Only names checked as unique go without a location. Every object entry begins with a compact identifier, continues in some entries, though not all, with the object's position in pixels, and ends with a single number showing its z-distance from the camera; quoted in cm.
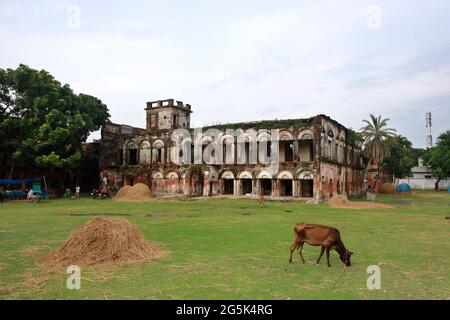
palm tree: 4062
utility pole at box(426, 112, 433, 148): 7375
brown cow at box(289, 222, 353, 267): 787
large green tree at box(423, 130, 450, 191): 5090
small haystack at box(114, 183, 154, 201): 3209
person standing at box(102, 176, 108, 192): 4125
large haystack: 836
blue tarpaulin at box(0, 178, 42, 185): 3006
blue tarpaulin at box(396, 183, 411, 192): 4844
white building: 6349
